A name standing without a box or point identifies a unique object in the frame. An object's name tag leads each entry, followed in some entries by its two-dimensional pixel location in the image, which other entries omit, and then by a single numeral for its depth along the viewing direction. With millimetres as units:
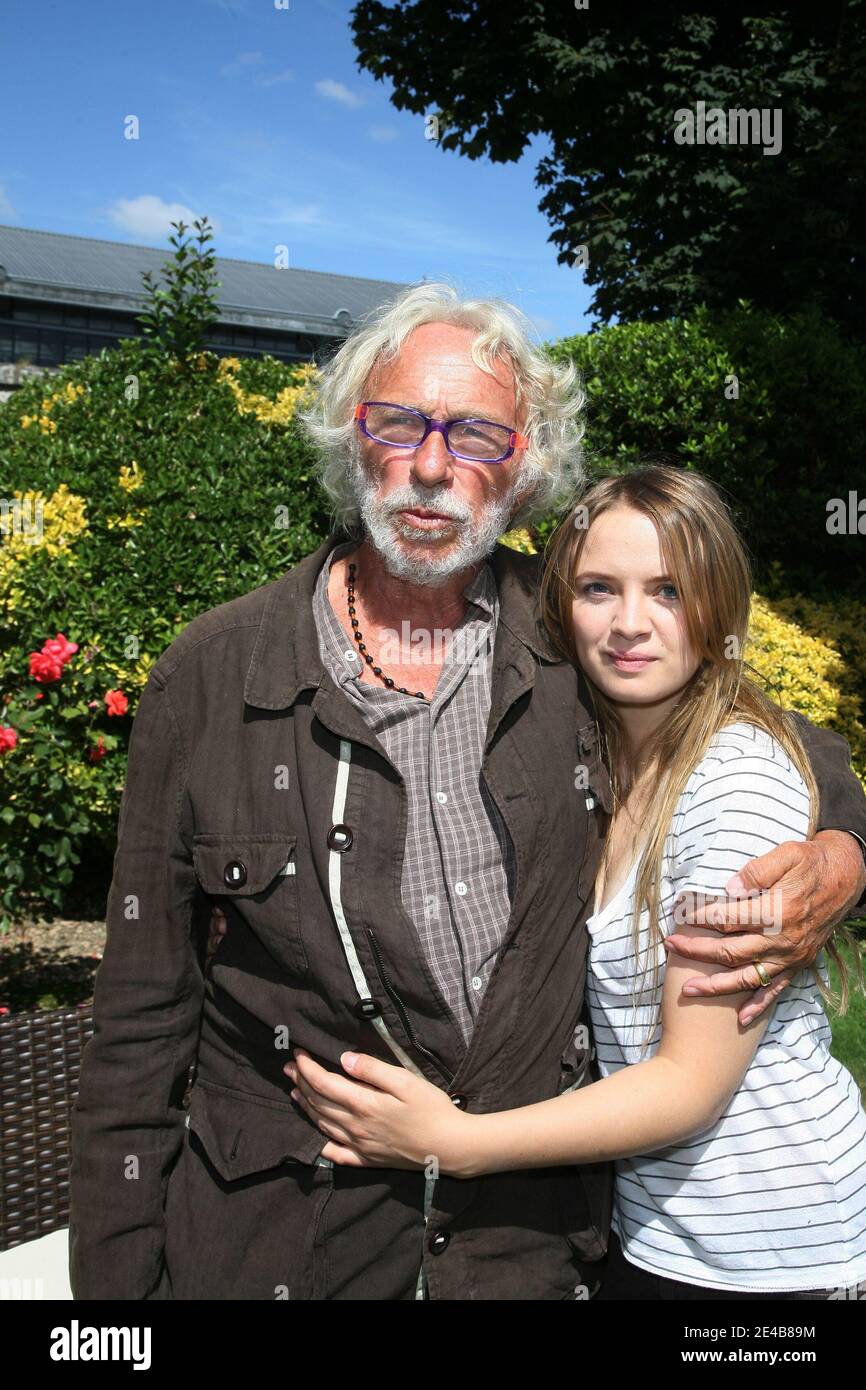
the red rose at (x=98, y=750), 3986
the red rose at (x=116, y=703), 3939
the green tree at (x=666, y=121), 8836
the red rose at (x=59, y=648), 3773
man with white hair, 1710
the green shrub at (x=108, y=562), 3906
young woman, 1635
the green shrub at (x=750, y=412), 6188
